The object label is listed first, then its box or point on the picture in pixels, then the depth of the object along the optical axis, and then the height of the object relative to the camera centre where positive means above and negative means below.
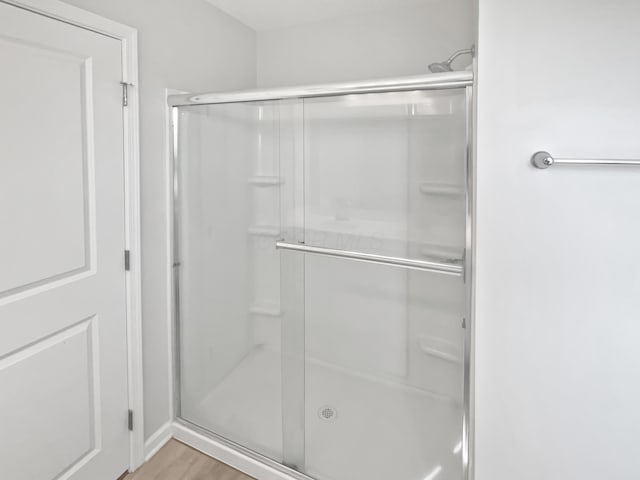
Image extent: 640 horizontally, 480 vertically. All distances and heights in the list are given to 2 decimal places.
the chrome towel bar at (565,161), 1.11 +0.19
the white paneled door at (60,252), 1.26 -0.10
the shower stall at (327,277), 1.62 -0.27
